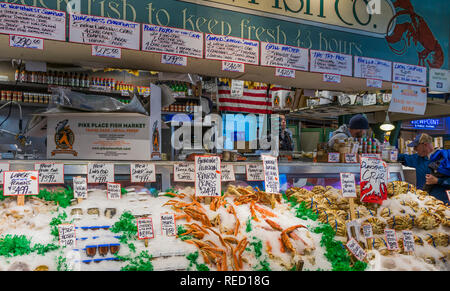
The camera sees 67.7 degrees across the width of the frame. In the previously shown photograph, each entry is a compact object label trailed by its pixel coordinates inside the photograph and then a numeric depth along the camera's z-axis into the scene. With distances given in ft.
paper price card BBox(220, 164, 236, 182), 7.10
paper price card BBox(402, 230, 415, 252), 6.27
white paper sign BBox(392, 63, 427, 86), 8.79
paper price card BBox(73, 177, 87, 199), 6.03
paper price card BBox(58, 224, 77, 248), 4.95
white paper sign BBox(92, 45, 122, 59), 6.14
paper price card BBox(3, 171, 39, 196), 5.37
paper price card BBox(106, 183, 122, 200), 6.26
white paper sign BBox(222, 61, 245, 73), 7.09
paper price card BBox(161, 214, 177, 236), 5.48
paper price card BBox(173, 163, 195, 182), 6.63
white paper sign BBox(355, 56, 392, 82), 8.30
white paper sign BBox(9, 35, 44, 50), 5.68
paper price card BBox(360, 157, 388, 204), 7.01
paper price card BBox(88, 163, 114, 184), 6.25
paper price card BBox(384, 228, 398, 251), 6.19
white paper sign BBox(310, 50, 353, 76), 7.86
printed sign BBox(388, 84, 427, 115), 8.93
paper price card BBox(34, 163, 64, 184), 5.96
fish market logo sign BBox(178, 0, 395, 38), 7.38
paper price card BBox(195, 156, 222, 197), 6.11
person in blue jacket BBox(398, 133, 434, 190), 15.72
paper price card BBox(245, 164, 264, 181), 7.31
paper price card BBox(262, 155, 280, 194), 6.62
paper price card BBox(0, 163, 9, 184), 5.90
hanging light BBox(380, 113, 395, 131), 21.67
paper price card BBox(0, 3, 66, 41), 5.66
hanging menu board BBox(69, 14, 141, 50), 6.02
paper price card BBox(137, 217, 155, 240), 5.24
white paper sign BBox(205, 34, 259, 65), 6.97
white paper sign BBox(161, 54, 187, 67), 6.66
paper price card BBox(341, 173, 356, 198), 6.58
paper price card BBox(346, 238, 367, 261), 5.71
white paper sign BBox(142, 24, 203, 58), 6.46
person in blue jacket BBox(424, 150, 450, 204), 11.99
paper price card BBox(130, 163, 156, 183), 6.39
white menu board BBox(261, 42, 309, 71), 7.43
